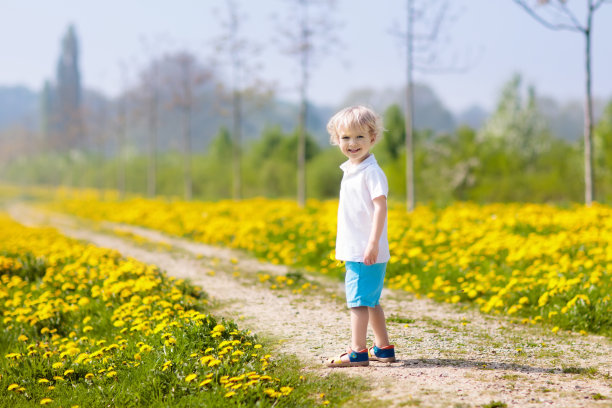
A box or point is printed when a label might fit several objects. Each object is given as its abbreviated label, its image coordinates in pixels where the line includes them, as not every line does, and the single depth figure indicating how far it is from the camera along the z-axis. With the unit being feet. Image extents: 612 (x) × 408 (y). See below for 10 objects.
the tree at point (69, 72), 214.28
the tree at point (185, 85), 85.61
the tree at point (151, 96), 95.45
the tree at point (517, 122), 152.46
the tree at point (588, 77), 39.88
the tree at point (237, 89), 69.56
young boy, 12.59
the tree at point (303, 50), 59.47
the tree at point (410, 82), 49.47
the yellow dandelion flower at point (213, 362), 12.87
